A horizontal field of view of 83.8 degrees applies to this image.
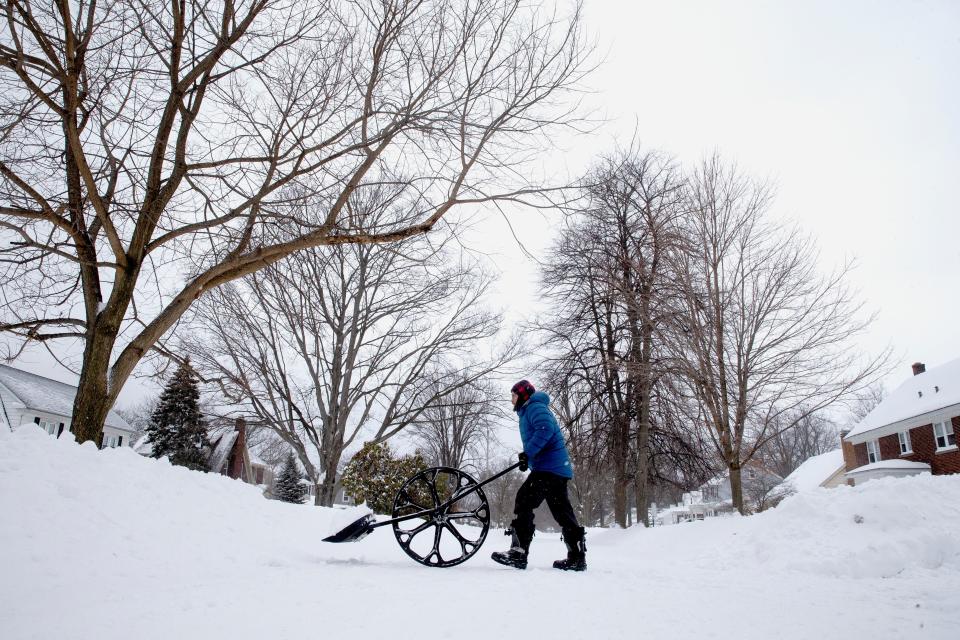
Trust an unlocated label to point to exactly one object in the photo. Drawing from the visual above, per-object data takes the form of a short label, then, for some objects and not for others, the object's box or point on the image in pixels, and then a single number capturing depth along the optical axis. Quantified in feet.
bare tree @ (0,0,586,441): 22.04
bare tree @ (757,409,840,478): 210.18
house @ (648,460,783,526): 174.91
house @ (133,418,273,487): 132.05
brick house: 86.17
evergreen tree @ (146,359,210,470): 104.78
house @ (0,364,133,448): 95.96
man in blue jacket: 17.61
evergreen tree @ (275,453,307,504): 143.02
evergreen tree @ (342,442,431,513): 57.31
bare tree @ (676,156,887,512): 39.42
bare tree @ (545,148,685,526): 56.85
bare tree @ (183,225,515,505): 54.70
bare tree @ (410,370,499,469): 61.05
